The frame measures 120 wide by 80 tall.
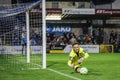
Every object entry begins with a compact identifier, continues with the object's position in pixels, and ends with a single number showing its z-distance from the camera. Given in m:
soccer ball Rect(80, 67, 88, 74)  16.98
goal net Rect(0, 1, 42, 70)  23.50
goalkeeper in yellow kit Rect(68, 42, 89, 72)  16.89
